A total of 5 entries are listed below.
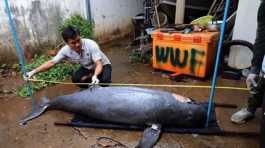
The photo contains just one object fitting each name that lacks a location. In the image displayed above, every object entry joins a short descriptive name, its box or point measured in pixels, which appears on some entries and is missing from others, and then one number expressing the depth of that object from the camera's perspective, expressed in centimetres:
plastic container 288
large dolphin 200
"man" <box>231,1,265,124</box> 183
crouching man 223
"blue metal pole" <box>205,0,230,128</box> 162
